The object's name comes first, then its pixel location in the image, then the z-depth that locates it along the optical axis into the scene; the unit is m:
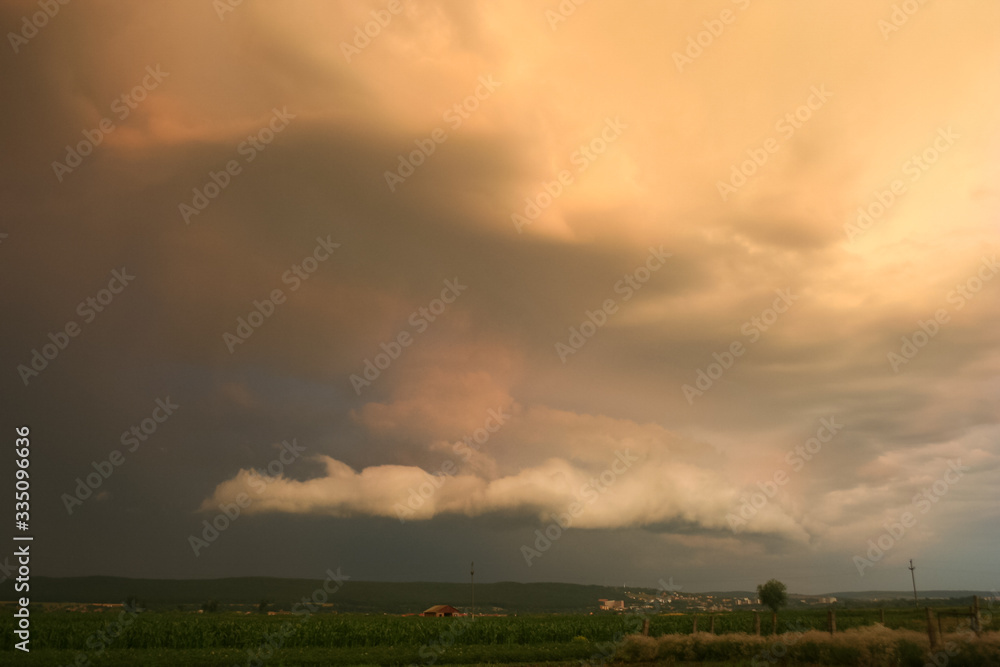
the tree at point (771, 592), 112.44
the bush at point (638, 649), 29.38
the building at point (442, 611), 94.56
